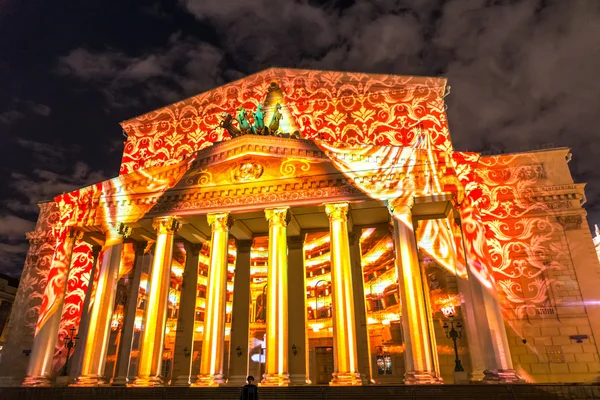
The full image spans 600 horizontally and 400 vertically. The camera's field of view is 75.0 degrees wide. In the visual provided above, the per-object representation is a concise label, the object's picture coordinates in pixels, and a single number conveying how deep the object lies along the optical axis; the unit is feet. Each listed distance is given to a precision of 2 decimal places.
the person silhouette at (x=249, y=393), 35.68
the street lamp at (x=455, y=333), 58.23
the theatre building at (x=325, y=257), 59.88
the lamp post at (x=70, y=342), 69.91
